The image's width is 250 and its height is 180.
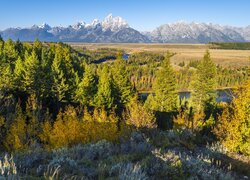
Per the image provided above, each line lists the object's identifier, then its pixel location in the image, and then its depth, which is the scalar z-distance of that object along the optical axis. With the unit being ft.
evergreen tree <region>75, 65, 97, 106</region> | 202.80
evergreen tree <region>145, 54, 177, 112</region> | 206.39
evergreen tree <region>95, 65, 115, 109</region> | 198.18
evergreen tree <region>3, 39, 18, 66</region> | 245.12
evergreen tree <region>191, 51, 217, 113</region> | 204.33
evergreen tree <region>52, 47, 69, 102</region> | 212.84
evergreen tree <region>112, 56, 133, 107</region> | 207.62
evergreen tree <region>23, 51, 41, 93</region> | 204.23
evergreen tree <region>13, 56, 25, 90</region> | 203.62
